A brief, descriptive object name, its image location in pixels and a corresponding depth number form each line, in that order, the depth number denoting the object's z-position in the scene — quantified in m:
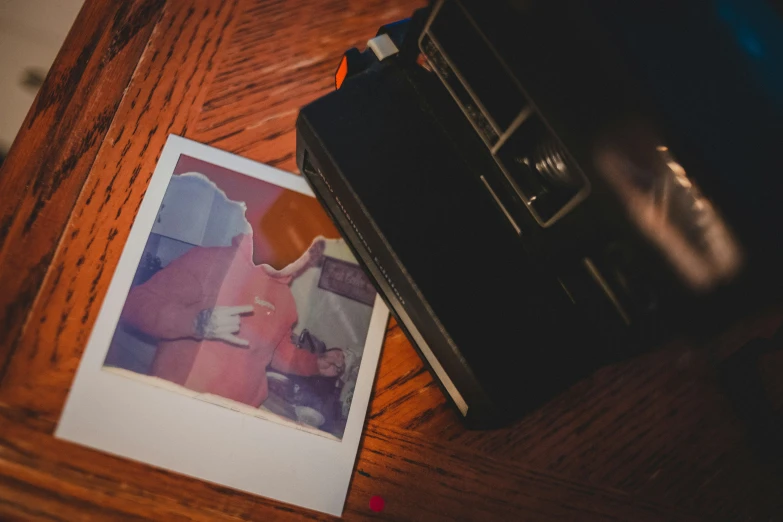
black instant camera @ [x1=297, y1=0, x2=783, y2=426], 0.20
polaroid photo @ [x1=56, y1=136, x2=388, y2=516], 0.25
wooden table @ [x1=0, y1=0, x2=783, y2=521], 0.24
